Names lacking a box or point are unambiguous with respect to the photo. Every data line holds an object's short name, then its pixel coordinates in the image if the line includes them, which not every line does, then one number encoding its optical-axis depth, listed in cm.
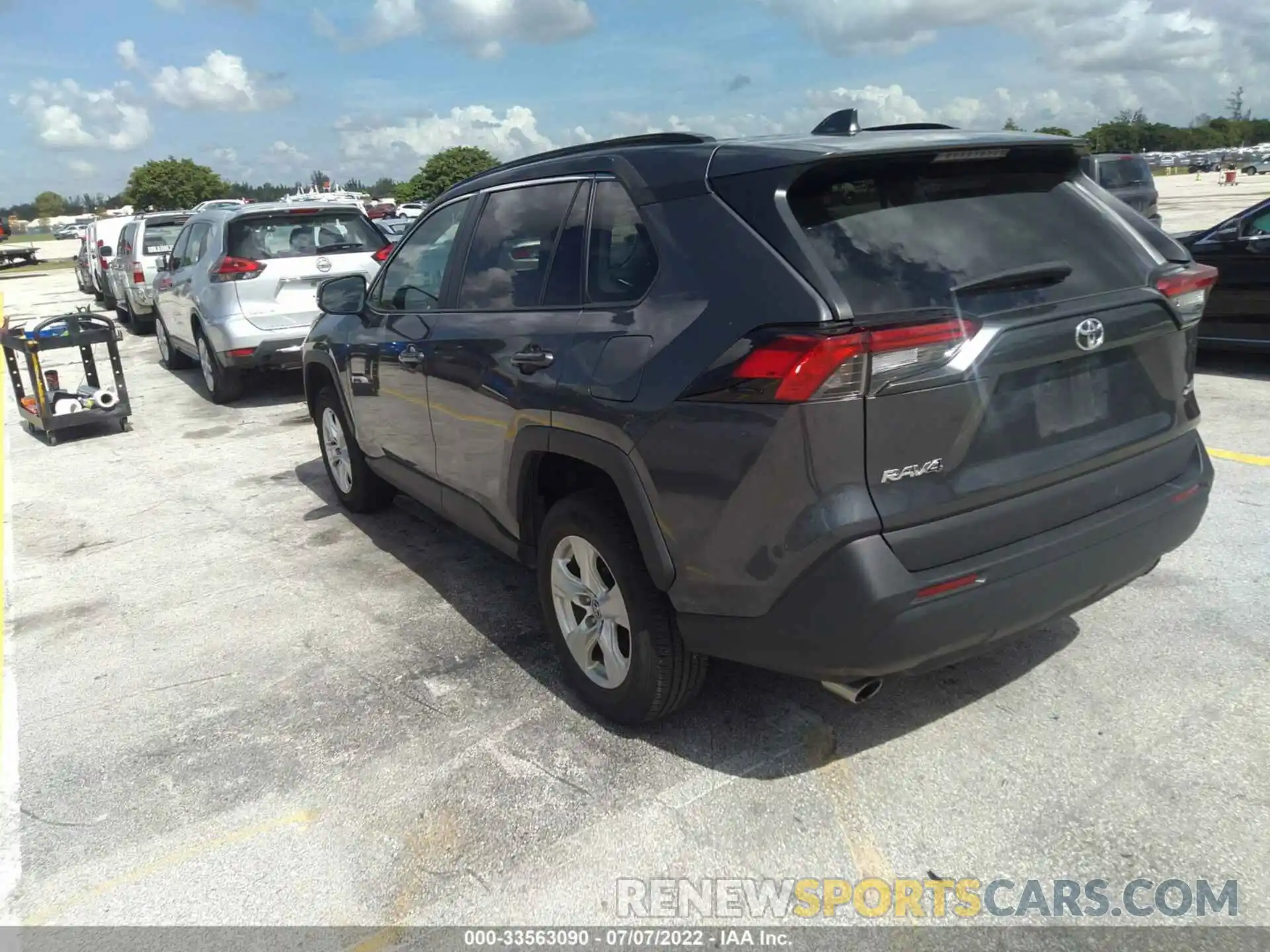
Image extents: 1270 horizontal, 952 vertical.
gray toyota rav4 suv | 249
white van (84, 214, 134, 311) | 1866
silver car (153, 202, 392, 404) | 898
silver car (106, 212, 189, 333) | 1508
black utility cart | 785
